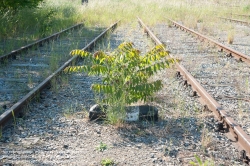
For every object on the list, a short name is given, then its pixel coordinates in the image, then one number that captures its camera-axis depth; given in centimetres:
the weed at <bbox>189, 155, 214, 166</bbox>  373
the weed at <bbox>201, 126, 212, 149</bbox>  430
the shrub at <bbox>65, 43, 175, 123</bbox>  521
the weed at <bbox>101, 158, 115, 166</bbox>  386
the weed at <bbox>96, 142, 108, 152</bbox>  425
